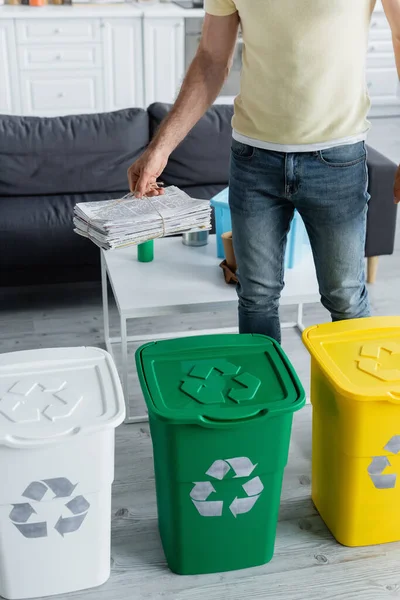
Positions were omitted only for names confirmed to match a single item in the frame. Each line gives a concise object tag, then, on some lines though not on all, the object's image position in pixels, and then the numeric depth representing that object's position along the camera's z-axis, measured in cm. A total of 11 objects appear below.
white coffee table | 226
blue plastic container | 243
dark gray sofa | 292
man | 171
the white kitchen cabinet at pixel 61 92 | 506
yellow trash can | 163
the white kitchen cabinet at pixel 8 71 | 491
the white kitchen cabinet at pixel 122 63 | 504
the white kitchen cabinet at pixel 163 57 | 508
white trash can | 150
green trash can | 156
